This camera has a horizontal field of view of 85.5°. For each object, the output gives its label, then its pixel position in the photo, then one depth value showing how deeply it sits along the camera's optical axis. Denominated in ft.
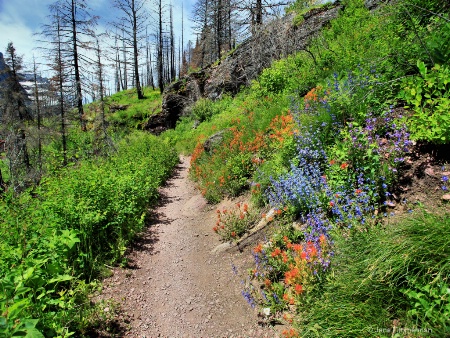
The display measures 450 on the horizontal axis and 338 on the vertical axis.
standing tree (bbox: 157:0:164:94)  111.55
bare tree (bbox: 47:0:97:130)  61.16
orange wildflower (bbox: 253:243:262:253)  12.03
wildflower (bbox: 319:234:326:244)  9.87
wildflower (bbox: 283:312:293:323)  8.86
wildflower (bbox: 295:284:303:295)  9.07
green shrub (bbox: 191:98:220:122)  63.40
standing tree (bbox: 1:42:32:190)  38.47
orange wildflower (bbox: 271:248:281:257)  11.48
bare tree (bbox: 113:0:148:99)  102.65
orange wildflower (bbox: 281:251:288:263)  10.89
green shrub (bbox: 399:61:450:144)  9.62
